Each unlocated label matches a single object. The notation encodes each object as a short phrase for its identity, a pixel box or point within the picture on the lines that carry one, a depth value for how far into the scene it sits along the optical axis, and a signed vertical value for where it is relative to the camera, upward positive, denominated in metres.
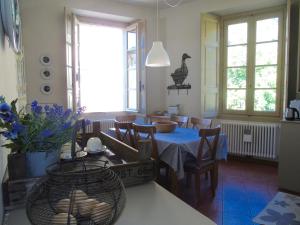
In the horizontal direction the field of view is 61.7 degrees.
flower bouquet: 1.00 -0.17
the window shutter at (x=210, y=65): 4.52 +0.61
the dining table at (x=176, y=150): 2.67 -0.57
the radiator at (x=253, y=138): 4.11 -0.70
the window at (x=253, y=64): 4.25 +0.59
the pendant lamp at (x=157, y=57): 3.42 +0.55
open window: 4.76 +0.64
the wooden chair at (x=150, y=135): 2.85 -0.45
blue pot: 1.03 -0.27
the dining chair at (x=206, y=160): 2.77 -0.74
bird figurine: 4.84 +0.47
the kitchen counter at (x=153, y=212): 0.87 -0.43
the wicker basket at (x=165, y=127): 3.24 -0.39
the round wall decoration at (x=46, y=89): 4.15 +0.13
